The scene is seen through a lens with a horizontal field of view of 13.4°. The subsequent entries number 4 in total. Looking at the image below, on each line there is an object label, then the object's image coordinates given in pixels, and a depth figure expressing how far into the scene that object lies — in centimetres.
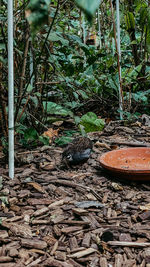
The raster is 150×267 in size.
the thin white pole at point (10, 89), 250
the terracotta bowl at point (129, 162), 260
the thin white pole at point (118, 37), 343
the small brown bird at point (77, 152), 280
